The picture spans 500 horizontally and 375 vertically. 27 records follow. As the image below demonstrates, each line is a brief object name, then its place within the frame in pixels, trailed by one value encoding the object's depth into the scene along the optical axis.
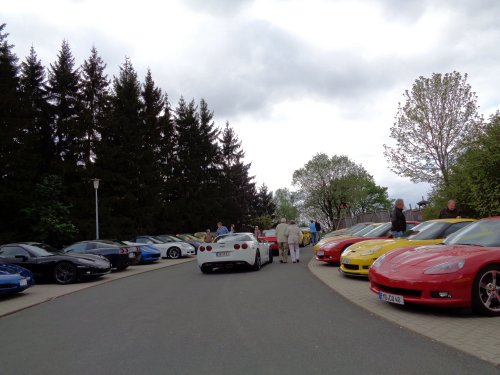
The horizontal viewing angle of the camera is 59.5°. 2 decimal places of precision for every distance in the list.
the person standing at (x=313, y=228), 26.11
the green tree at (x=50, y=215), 28.92
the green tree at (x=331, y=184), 63.75
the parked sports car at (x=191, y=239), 26.90
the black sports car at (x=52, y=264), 12.89
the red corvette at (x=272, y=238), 20.30
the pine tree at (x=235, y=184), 51.27
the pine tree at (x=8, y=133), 26.80
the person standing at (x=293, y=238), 15.61
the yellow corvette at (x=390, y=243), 8.86
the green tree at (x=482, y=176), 14.77
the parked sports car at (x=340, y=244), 12.94
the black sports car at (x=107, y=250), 15.71
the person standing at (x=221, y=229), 21.20
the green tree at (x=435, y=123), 30.44
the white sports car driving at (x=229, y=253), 13.30
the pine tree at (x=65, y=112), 33.41
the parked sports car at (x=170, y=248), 23.75
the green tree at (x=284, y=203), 103.44
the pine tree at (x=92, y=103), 34.50
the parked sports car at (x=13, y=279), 9.89
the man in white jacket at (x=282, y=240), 16.16
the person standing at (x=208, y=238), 20.58
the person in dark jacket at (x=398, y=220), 11.12
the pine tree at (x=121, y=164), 34.41
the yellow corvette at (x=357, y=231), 14.05
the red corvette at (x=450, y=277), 5.78
